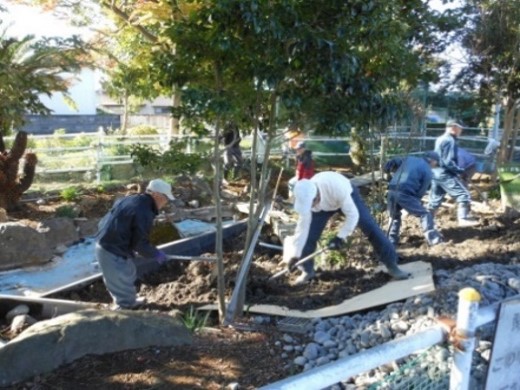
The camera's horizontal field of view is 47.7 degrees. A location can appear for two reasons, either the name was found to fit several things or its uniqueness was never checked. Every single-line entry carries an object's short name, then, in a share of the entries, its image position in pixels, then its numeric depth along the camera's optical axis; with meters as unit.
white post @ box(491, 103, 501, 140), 14.99
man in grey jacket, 8.61
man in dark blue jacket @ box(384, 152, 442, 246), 7.51
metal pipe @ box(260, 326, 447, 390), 1.66
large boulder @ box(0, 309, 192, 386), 3.96
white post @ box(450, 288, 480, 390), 2.04
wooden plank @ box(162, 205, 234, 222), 11.21
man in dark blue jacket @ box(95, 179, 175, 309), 5.59
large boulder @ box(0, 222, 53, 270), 8.23
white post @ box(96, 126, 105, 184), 13.56
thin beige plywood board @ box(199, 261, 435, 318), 5.20
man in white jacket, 5.61
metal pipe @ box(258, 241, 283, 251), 7.74
